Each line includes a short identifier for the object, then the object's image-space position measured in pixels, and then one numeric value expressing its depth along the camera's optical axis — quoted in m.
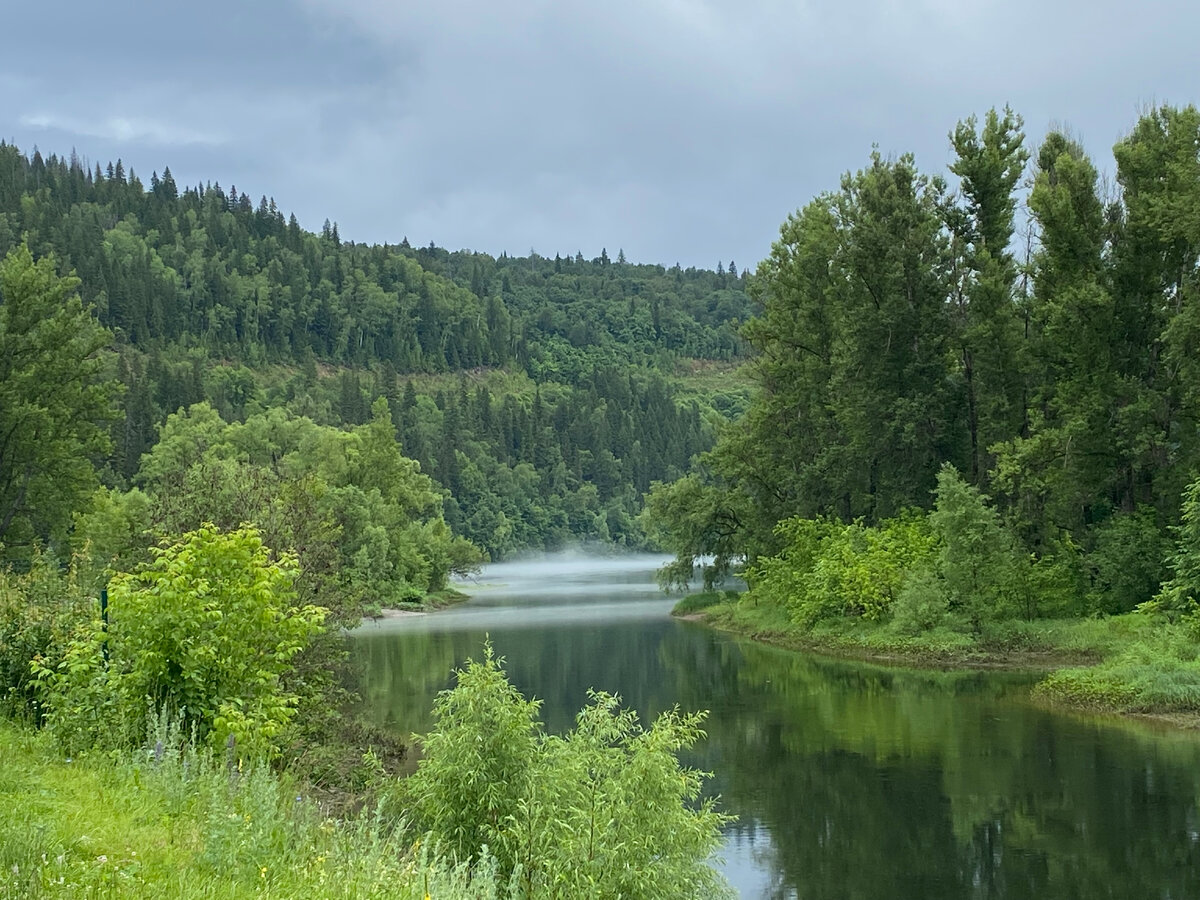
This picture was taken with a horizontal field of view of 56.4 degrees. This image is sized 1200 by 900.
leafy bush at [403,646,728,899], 10.98
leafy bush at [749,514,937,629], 46.25
